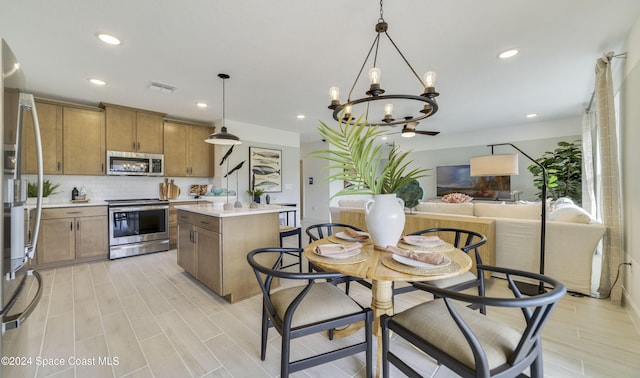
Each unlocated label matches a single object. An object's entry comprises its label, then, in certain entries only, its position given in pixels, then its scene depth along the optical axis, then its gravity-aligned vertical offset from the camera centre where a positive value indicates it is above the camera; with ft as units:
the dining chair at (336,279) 5.88 -2.08
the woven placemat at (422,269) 3.94 -1.33
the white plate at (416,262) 4.16 -1.27
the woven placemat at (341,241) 5.91 -1.27
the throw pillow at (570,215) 8.70 -1.02
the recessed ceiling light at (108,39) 7.41 +4.42
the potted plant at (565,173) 16.49 +0.86
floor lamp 8.64 +0.74
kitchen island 8.03 -1.87
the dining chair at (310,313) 3.99 -2.17
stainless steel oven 12.83 -2.08
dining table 3.94 -1.33
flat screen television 20.58 +0.22
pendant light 9.60 +1.86
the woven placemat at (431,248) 5.27 -1.31
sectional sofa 8.52 -1.87
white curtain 8.05 +0.25
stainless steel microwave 13.75 +1.33
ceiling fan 13.02 +2.86
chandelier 6.08 +2.42
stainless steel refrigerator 3.60 -0.50
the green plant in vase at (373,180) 5.05 +0.14
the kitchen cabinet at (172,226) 14.58 -2.22
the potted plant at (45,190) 11.55 -0.12
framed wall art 18.07 +1.33
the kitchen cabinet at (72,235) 11.32 -2.24
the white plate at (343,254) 4.65 -1.26
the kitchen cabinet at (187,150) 15.74 +2.38
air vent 10.97 +4.43
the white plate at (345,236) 6.06 -1.21
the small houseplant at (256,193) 12.01 -0.30
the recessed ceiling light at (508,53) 8.57 +4.53
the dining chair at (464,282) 5.67 -2.20
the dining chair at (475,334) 3.02 -2.06
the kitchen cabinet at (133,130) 13.67 +3.23
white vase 5.03 -0.64
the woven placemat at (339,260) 4.51 -1.31
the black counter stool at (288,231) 9.70 -1.70
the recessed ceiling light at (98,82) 10.63 +4.46
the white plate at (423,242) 5.59 -1.25
